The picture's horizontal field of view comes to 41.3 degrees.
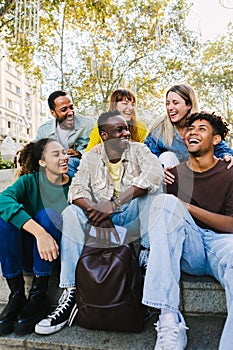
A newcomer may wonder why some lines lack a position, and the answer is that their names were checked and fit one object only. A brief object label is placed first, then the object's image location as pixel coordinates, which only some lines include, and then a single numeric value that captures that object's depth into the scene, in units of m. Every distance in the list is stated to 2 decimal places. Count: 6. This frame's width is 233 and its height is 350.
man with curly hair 1.49
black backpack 1.61
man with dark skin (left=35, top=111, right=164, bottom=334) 1.80
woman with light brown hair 2.69
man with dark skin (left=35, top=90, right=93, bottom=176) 2.93
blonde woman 2.55
